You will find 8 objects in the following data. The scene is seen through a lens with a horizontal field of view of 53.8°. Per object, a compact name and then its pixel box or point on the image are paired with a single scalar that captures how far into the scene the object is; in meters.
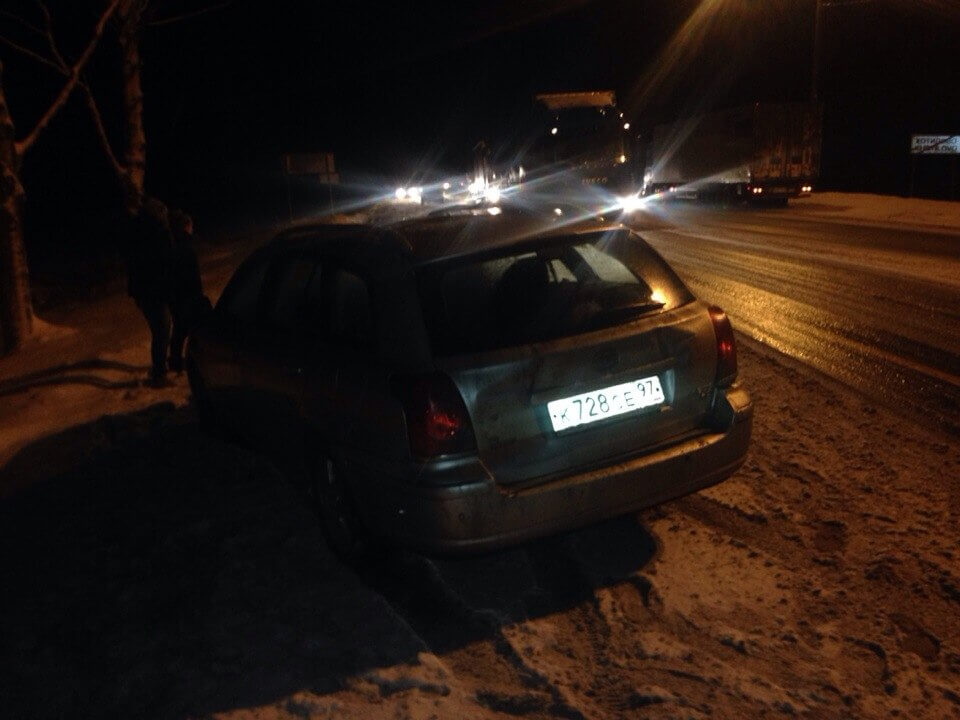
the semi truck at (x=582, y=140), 23.70
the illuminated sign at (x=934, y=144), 27.13
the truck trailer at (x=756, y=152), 29.53
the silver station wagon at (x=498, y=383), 3.86
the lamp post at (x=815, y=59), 28.27
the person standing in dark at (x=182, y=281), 8.52
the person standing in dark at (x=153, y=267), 8.39
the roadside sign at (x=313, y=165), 32.09
